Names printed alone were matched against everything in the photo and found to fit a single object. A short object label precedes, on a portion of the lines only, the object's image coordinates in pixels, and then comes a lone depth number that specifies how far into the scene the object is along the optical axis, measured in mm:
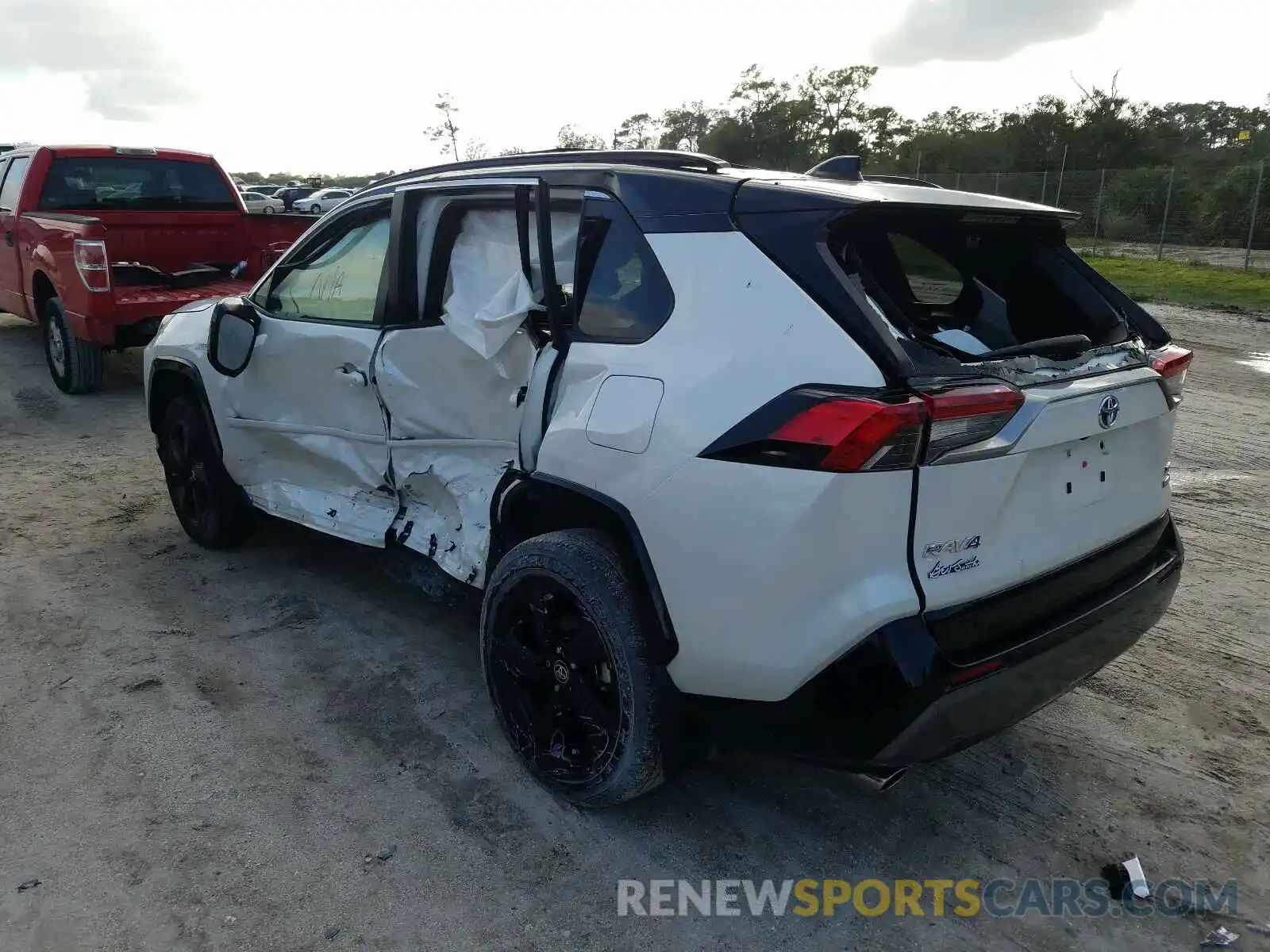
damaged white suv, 2199
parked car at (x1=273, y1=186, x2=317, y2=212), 30694
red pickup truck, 7785
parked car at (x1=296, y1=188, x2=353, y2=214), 27547
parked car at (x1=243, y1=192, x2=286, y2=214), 26392
